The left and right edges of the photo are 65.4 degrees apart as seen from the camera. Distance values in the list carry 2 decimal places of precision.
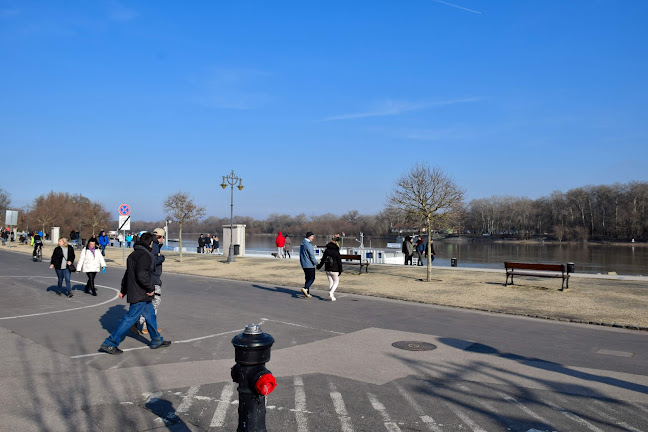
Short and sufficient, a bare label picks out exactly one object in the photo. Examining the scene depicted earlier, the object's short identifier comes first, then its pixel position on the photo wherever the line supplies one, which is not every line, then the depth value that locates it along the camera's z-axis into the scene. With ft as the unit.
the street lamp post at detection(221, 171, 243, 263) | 106.32
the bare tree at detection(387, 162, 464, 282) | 66.03
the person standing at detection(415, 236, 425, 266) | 89.30
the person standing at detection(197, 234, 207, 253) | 132.26
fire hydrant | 11.73
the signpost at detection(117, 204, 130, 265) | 81.00
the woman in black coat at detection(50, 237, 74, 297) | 45.16
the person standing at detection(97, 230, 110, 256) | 105.48
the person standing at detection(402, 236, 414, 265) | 89.81
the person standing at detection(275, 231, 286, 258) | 107.65
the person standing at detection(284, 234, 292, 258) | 115.44
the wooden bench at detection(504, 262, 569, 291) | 49.90
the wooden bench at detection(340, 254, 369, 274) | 66.33
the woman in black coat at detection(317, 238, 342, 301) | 44.68
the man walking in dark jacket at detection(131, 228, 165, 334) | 29.40
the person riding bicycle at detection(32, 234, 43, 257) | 91.77
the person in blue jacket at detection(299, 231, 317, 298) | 44.91
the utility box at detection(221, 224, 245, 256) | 108.68
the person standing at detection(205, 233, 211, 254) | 136.51
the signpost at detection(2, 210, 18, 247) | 155.28
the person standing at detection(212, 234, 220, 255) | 135.33
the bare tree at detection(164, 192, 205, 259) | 116.47
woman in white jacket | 46.09
